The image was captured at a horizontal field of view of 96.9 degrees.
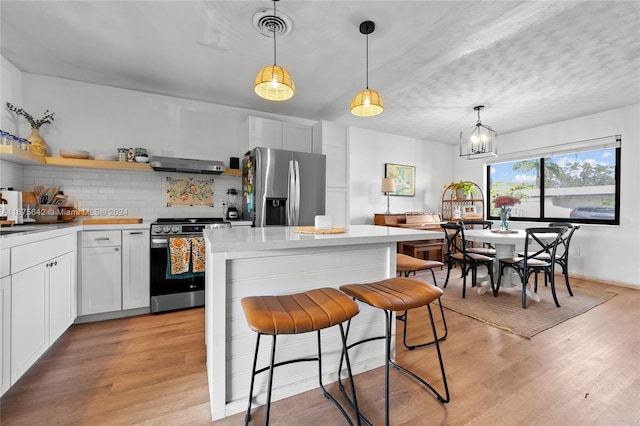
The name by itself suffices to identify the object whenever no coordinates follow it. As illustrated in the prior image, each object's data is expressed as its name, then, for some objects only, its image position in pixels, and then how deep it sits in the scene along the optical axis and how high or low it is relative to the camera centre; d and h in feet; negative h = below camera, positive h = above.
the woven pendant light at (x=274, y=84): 5.80 +2.73
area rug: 8.27 -3.24
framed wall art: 17.46 +2.14
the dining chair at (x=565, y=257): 10.36 -1.74
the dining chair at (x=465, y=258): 10.78 -1.86
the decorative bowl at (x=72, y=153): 9.28 +1.82
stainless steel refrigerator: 10.91 +0.93
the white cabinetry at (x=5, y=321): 4.72 -1.93
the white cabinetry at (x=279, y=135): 12.18 +3.38
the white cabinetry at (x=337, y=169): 13.03 +1.96
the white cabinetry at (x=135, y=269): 8.74 -1.87
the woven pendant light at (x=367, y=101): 6.91 +2.70
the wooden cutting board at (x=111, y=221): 8.79 -0.40
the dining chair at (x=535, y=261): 9.50 -1.79
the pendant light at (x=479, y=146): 12.34 +2.97
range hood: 9.89 +1.61
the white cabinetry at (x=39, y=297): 5.17 -1.90
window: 13.32 +1.48
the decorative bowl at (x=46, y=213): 8.34 -0.14
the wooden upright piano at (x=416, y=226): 15.49 -0.89
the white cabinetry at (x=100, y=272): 8.25 -1.89
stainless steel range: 8.97 -1.92
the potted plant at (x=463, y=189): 16.94 +1.36
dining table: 10.02 -1.31
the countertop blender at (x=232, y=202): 11.81 +0.33
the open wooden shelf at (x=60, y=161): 7.61 +1.50
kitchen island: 4.52 -1.35
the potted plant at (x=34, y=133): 8.98 +2.45
